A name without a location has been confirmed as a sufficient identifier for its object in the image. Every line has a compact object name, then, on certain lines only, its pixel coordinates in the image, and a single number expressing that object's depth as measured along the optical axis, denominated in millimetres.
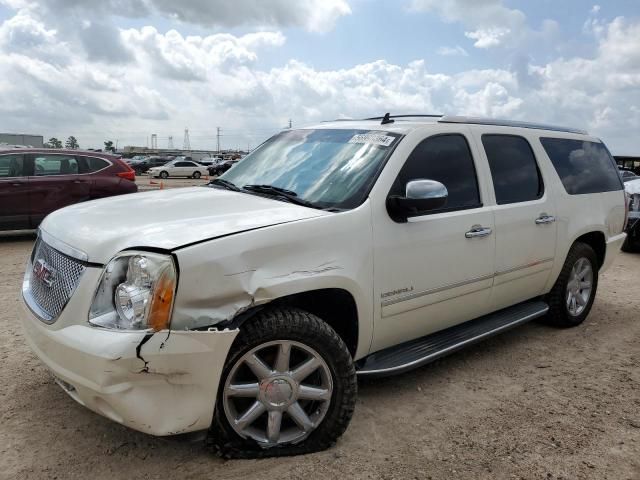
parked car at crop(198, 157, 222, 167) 58156
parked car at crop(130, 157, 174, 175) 49734
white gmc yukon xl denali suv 2312
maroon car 8984
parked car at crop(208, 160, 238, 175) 47375
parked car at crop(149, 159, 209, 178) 42941
